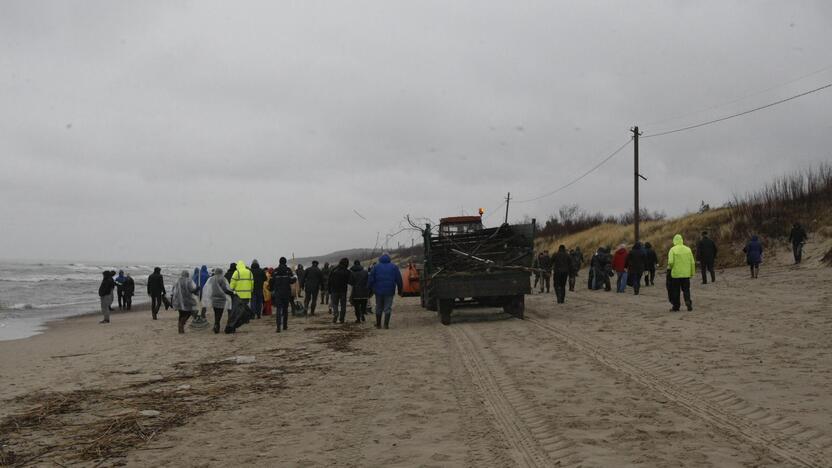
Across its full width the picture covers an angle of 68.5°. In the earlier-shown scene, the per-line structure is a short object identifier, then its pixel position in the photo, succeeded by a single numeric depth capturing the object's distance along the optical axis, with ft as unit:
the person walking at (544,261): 78.18
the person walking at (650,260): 74.79
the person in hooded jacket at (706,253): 70.03
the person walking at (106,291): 62.34
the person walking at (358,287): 51.85
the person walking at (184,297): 48.21
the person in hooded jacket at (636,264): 66.59
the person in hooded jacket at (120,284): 80.46
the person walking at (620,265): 70.23
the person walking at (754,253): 73.15
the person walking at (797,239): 77.66
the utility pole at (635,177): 105.21
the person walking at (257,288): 57.57
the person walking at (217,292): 47.73
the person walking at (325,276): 71.97
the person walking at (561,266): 59.88
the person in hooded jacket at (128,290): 81.66
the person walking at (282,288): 49.93
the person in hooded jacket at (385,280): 47.77
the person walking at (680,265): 44.06
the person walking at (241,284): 49.78
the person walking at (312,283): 61.31
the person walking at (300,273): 77.36
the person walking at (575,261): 77.43
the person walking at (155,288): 65.57
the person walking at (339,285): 52.60
